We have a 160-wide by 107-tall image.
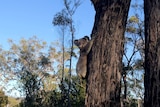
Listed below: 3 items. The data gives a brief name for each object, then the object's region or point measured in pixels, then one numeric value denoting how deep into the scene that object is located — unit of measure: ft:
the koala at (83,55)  10.70
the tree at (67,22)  74.80
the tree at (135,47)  73.72
